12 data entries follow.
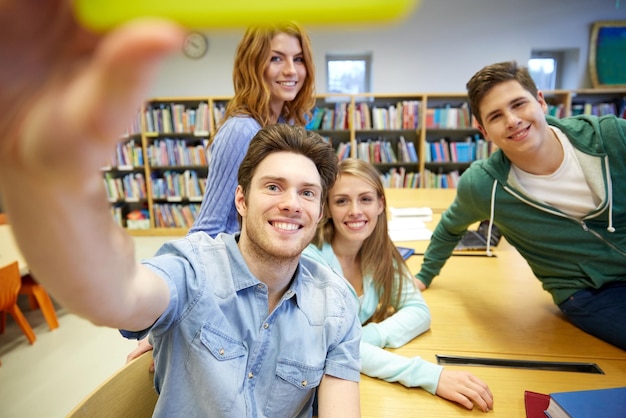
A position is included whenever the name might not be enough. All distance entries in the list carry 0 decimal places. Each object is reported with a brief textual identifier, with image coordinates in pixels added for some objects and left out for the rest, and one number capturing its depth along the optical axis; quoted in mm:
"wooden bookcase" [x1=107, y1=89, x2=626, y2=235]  4520
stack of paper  2205
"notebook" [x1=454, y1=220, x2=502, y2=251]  2014
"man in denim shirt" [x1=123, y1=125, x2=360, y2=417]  789
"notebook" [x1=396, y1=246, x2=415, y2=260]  1891
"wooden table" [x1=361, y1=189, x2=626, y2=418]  929
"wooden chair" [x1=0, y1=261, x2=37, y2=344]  2143
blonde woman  1208
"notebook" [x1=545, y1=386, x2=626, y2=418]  766
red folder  848
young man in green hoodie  1248
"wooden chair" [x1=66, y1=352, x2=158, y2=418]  749
